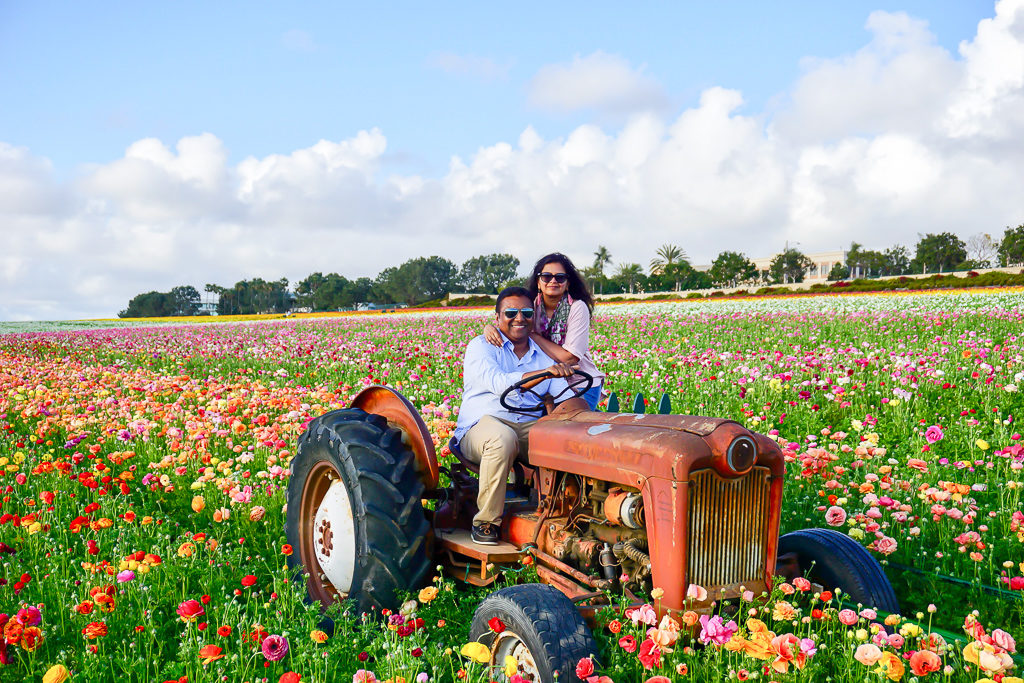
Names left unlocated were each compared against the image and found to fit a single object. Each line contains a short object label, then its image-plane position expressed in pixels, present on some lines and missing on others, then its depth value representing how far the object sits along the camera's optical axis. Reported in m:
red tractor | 2.43
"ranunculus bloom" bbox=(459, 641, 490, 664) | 2.17
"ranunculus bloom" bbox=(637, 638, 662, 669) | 2.10
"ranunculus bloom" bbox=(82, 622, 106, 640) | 2.66
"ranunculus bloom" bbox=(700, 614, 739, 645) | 2.18
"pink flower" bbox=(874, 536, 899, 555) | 3.26
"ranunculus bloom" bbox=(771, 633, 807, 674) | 2.06
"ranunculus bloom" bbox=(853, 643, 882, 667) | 2.09
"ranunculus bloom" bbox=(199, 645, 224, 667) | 2.35
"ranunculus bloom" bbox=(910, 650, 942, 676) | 2.05
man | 3.09
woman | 4.39
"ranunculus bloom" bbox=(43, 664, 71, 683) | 2.23
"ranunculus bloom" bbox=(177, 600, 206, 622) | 2.61
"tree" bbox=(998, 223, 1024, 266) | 50.84
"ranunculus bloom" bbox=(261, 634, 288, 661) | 2.45
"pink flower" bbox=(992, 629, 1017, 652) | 2.13
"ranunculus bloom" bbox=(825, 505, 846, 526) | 3.43
